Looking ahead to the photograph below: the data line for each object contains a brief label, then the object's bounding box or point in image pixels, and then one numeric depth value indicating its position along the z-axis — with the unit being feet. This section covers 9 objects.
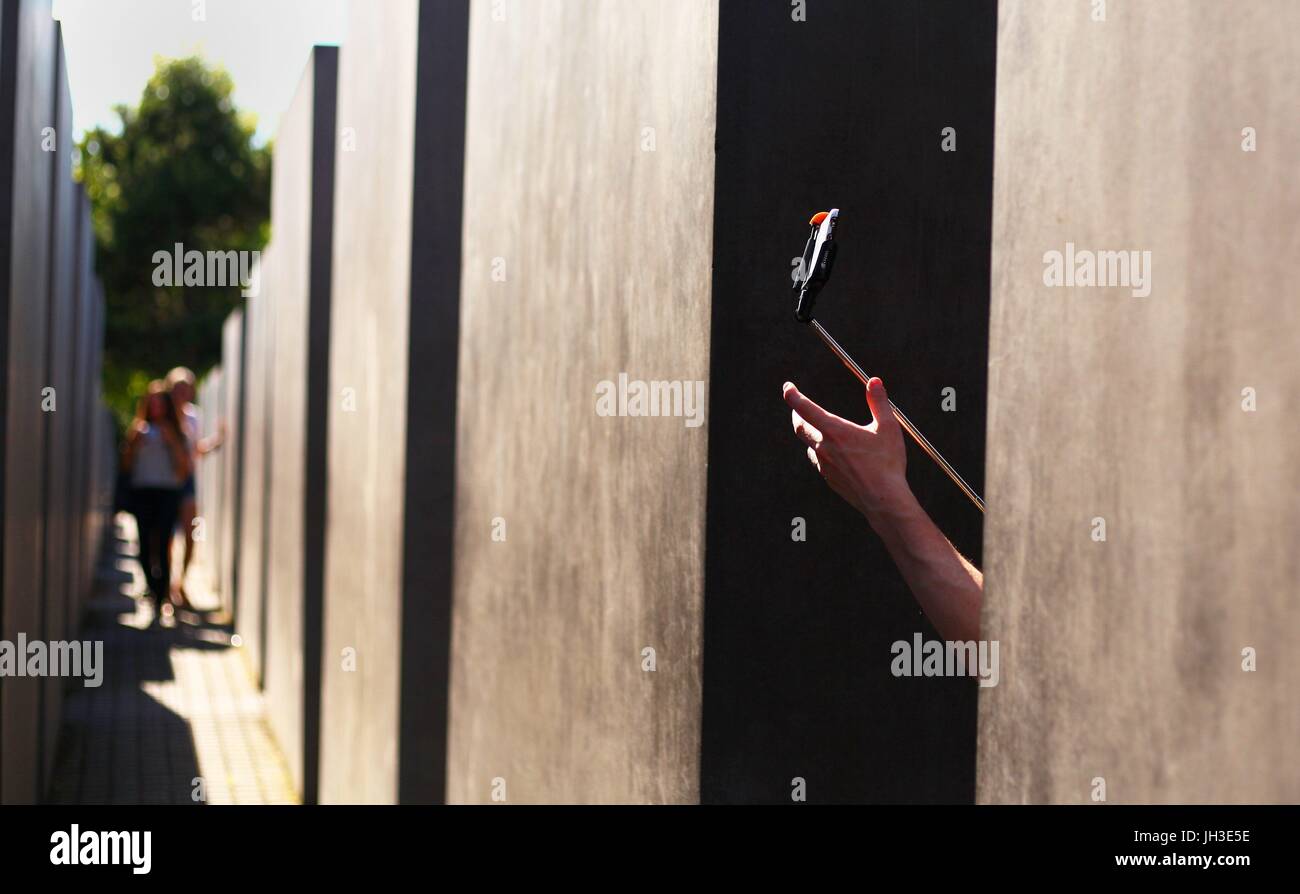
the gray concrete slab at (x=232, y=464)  56.18
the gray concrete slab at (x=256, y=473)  40.73
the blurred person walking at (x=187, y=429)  47.47
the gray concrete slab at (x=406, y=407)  19.11
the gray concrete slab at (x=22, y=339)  16.52
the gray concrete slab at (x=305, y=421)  28.14
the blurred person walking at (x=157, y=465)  46.21
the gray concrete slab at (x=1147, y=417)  5.71
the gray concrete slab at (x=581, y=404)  10.89
